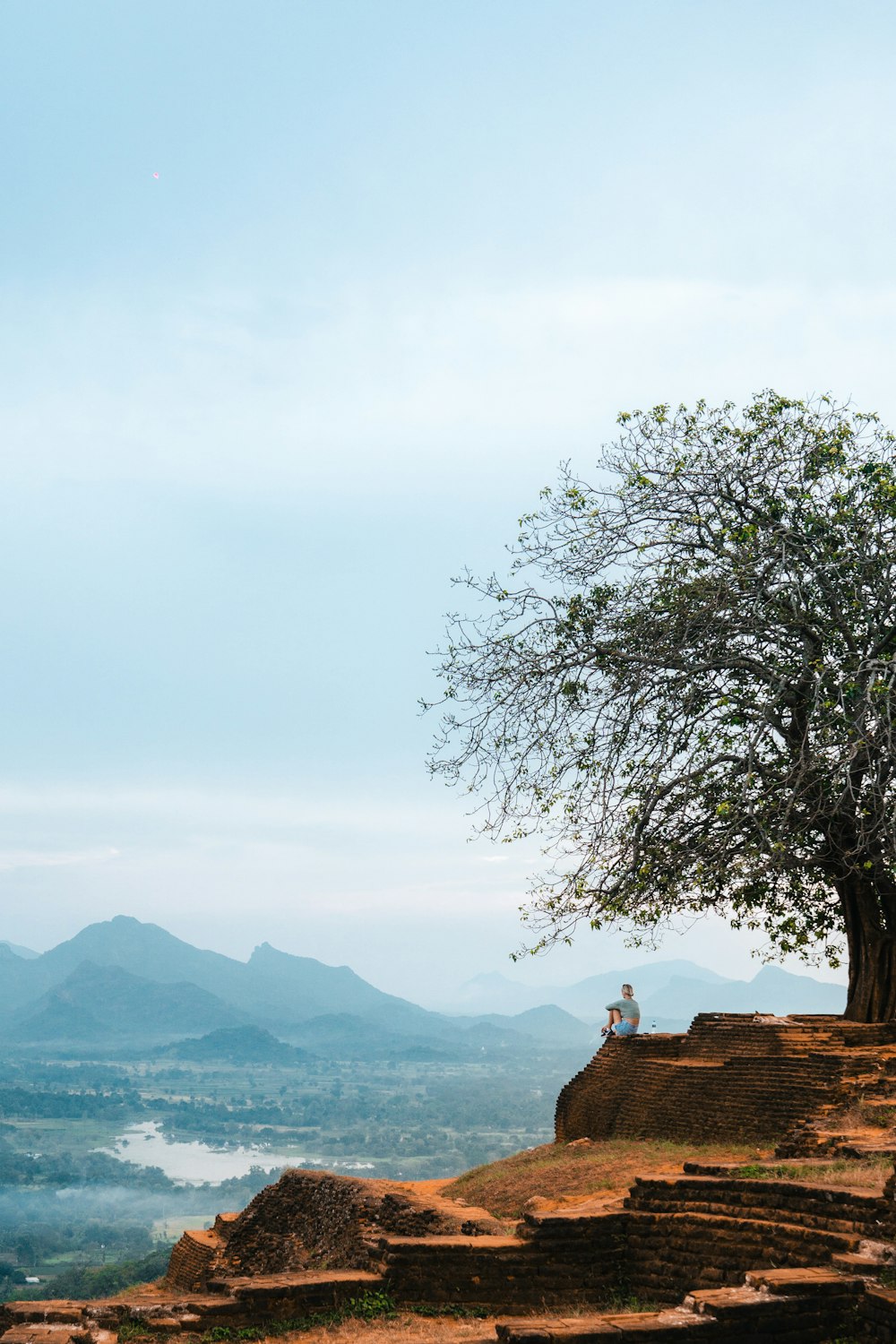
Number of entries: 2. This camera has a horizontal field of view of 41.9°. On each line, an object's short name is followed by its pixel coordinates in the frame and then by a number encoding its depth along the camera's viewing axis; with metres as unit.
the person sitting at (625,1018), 16.42
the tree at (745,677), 14.25
